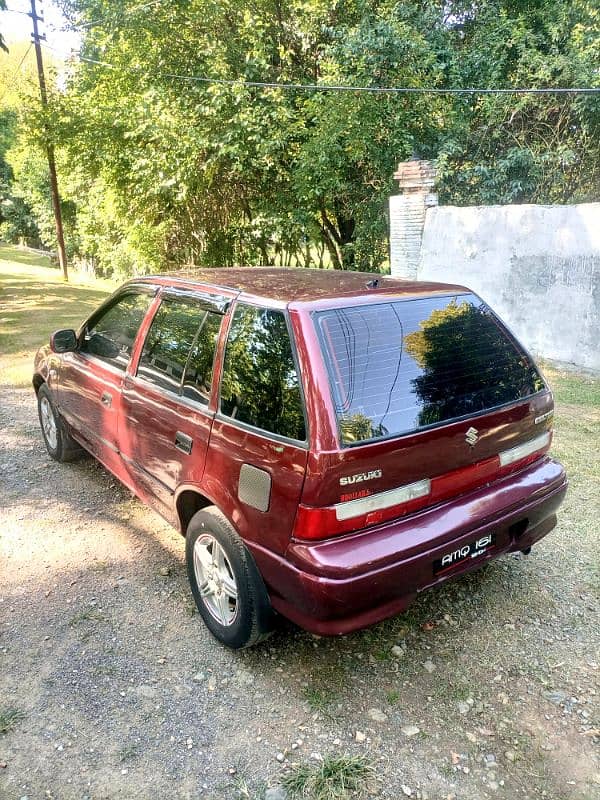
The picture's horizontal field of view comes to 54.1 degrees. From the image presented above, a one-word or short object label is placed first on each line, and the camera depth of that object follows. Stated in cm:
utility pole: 1590
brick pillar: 876
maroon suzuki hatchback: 230
